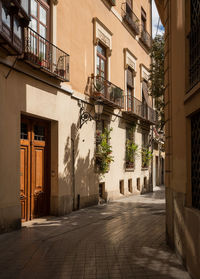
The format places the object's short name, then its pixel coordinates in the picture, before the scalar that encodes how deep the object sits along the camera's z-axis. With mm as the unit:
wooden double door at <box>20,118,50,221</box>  9283
